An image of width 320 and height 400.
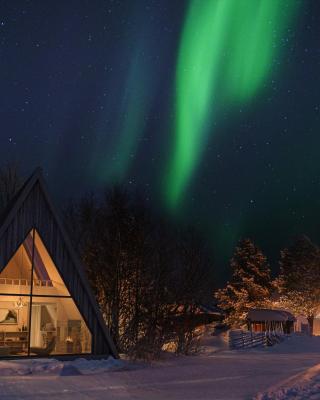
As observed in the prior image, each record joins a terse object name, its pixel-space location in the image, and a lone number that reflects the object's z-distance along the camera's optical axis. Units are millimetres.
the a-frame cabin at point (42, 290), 18469
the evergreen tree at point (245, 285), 53375
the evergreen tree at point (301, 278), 51312
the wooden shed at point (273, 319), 46844
